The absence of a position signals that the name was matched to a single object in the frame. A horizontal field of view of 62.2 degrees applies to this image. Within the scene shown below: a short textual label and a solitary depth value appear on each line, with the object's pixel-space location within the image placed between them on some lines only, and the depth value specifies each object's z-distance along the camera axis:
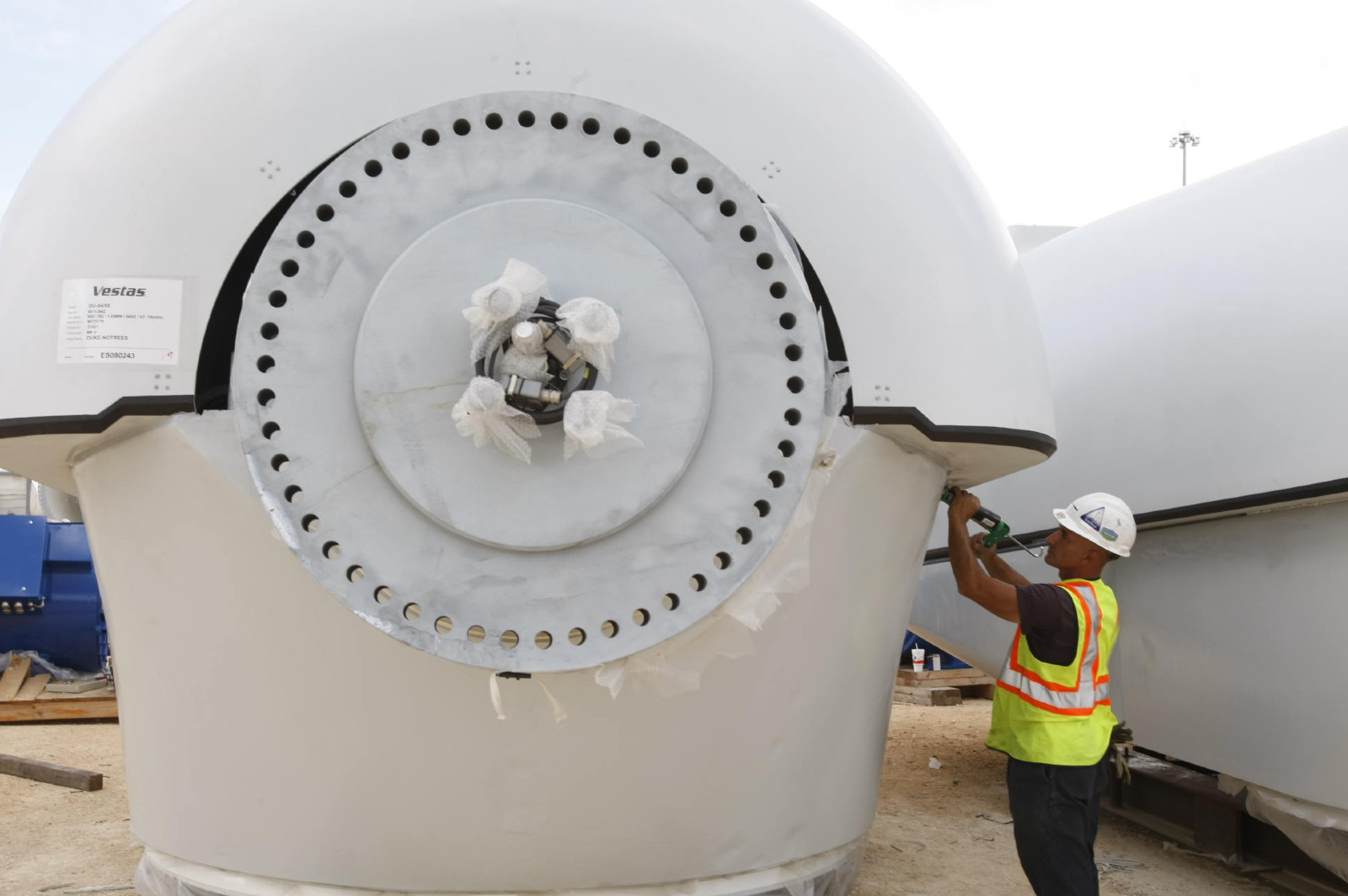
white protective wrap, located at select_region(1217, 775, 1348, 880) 2.68
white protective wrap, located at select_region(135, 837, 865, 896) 2.03
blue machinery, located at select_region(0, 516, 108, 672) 7.34
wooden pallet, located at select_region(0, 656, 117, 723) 6.90
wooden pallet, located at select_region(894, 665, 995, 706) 7.64
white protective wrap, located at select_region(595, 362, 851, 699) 1.81
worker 2.48
